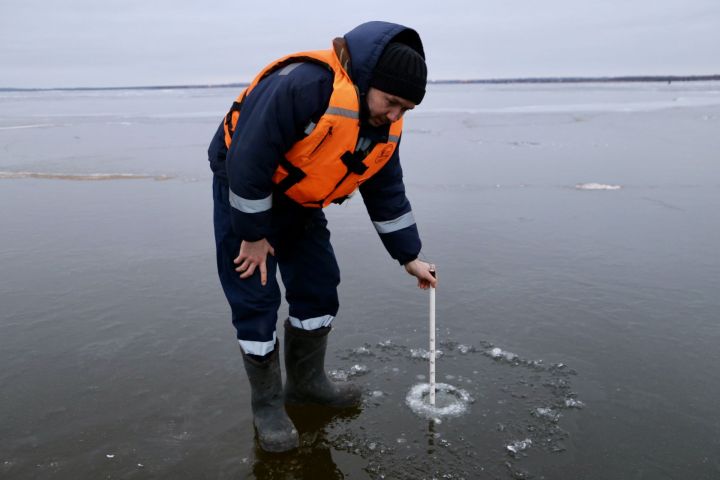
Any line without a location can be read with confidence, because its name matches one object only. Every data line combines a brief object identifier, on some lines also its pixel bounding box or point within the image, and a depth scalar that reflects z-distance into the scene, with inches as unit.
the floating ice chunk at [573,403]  132.2
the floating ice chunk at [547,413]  128.2
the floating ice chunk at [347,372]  147.9
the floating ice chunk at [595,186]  341.7
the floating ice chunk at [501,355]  153.3
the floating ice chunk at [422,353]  156.3
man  102.4
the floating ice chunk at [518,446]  117.4
